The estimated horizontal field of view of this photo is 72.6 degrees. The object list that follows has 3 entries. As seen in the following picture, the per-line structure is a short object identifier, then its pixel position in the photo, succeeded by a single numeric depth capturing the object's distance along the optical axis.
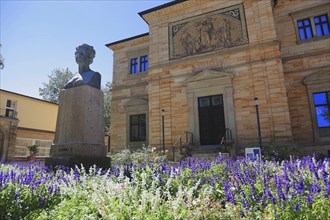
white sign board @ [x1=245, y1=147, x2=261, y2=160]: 8.74
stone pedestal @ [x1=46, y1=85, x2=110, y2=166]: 6.49
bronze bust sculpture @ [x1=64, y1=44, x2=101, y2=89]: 7.32
